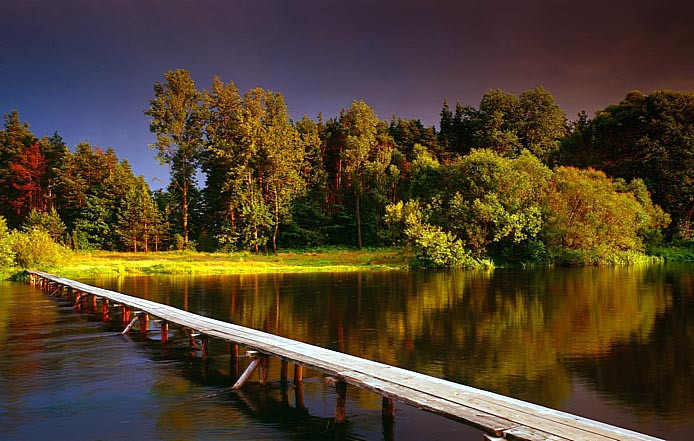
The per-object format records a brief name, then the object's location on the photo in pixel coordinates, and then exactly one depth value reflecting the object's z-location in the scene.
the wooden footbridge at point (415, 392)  5.45
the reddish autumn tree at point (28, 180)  66.56
